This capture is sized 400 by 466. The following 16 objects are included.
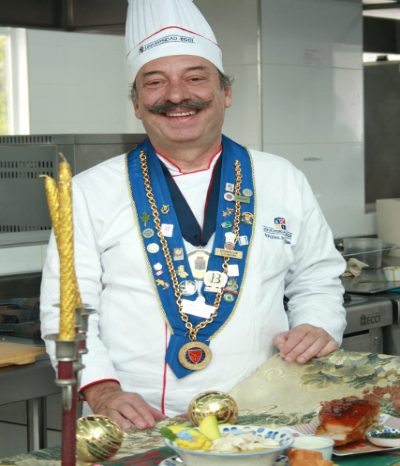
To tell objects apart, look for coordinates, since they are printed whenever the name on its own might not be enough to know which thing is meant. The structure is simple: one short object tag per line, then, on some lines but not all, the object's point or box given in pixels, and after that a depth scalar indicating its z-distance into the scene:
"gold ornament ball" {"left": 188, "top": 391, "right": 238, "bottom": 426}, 2.15
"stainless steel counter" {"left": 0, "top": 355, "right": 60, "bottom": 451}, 2.74
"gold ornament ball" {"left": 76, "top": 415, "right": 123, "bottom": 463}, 1.98
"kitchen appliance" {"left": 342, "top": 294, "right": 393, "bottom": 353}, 3.55
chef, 2.54
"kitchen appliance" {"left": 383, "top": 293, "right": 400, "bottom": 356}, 3.69
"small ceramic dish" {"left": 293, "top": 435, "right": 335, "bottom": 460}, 1.96
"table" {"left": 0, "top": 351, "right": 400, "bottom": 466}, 2.23
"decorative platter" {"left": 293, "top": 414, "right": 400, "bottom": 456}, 2.01
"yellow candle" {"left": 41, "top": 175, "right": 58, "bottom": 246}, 1.64
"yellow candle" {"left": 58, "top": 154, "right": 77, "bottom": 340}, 1.64
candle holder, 1.65
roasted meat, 2.03
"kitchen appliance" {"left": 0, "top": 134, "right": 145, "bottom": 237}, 3.71
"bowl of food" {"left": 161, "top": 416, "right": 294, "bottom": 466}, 1.86
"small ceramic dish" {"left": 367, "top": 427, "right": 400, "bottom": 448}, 2.02
